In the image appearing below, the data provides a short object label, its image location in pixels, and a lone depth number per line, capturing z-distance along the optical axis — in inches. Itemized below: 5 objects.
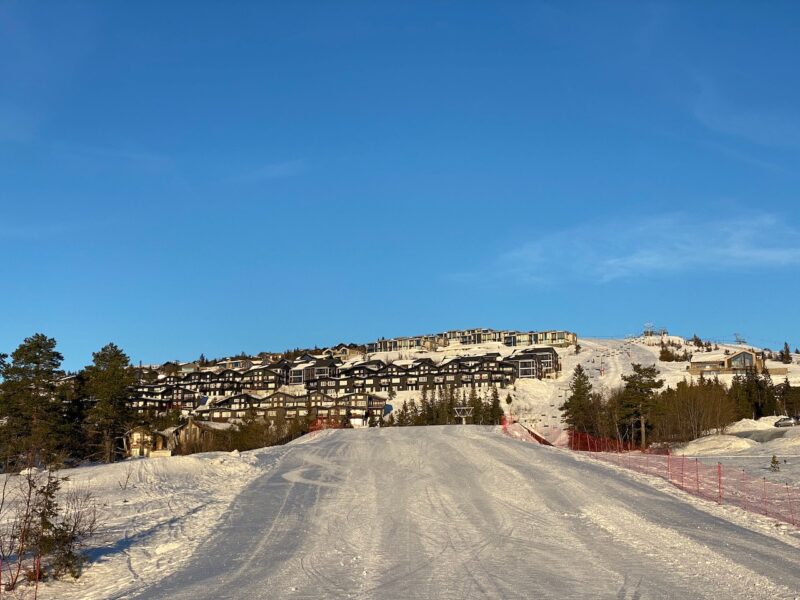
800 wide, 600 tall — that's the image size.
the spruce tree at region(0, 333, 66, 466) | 2078.0
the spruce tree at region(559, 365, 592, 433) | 3267.7
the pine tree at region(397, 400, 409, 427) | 4206.4
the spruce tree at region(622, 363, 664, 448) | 2800.2
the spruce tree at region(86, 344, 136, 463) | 2246.6
